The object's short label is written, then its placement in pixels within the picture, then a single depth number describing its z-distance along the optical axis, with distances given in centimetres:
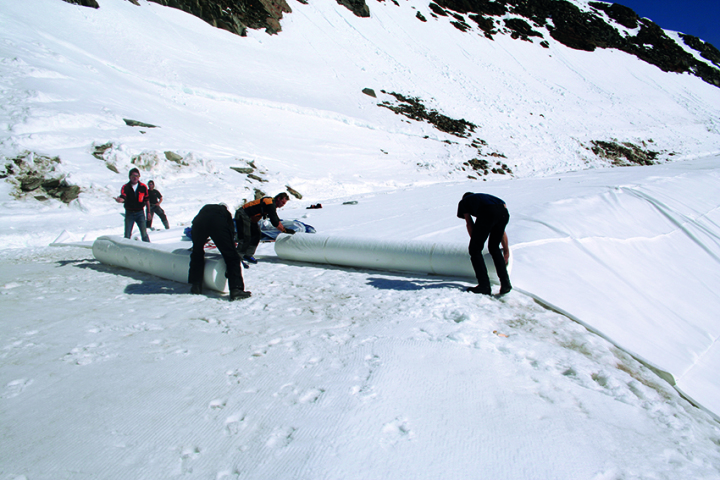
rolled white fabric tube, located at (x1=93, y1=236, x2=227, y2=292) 500
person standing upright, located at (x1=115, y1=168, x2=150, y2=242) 745
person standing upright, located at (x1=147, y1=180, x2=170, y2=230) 984
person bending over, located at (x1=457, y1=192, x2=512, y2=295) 468
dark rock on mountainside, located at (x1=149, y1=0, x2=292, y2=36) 2970
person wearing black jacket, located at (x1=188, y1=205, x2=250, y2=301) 482
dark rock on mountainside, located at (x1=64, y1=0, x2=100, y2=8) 2358
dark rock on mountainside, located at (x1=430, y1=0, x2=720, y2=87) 5005
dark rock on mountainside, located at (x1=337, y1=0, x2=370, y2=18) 4073
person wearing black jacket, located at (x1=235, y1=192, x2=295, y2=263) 627
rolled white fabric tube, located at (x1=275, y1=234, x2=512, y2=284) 541
